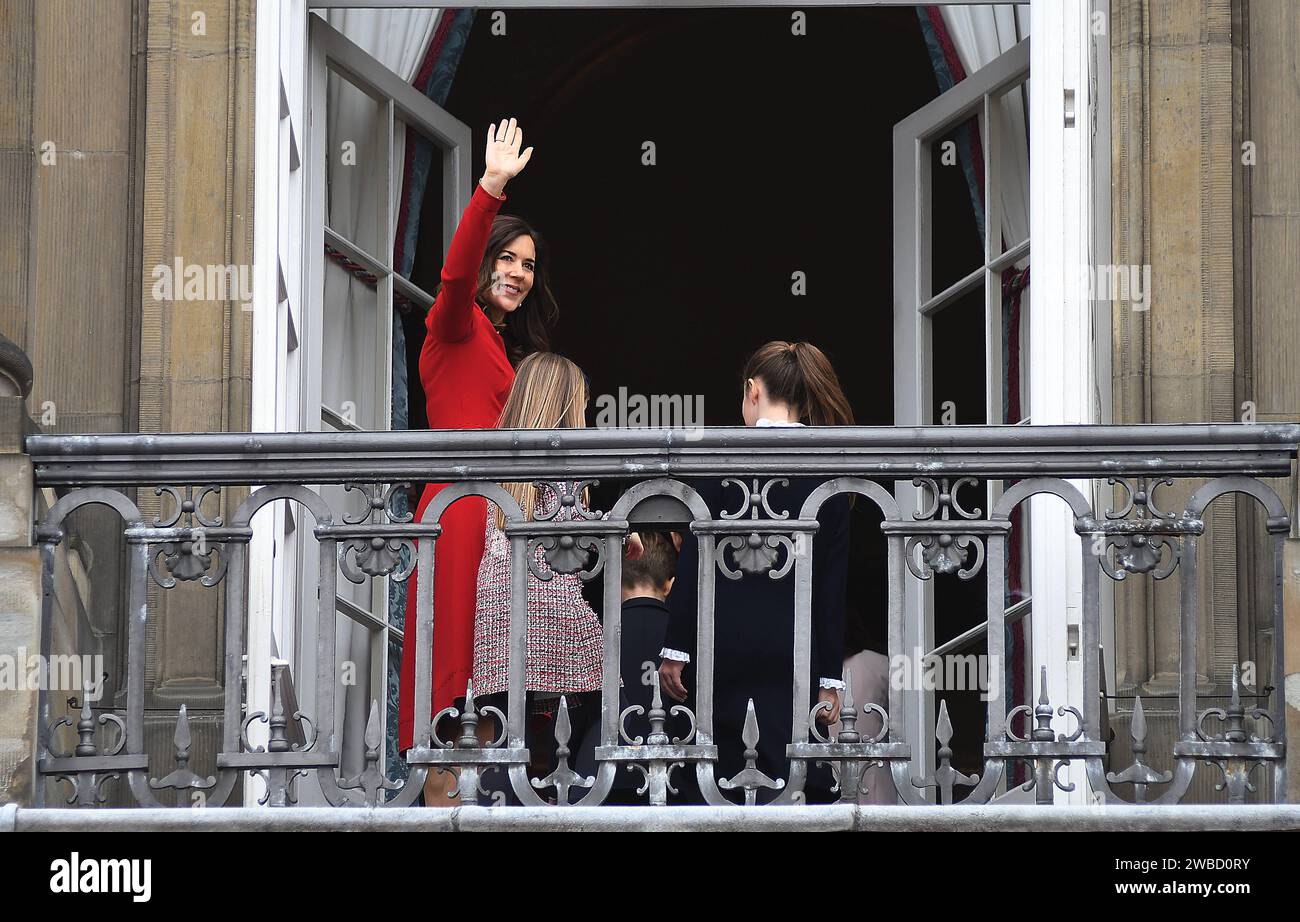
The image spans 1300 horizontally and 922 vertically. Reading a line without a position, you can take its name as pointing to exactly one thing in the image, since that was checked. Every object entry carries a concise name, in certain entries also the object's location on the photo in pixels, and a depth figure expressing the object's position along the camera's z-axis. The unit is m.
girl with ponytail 11.73
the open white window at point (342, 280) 14.02
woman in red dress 12.86
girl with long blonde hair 12.27
